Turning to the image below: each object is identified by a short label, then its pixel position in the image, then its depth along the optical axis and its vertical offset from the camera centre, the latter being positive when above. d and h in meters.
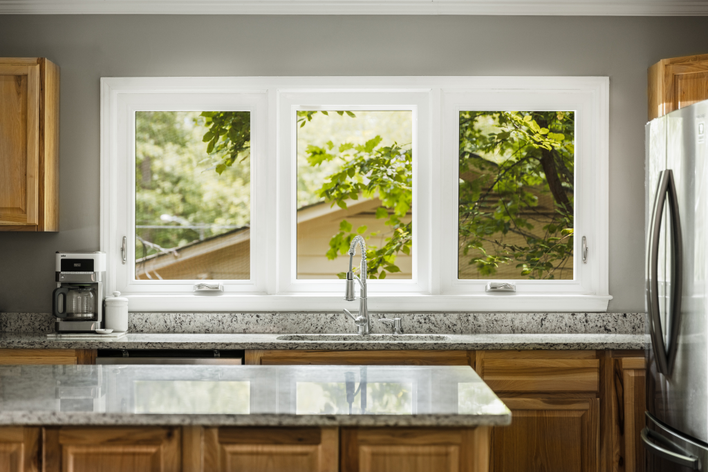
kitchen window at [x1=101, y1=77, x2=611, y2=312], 3.03 +0.27
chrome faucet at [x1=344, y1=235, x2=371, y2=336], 2.83 -0.29
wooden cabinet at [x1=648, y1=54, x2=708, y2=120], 2.75 +0.75
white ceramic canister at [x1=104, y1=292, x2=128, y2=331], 2.87 -0.38
